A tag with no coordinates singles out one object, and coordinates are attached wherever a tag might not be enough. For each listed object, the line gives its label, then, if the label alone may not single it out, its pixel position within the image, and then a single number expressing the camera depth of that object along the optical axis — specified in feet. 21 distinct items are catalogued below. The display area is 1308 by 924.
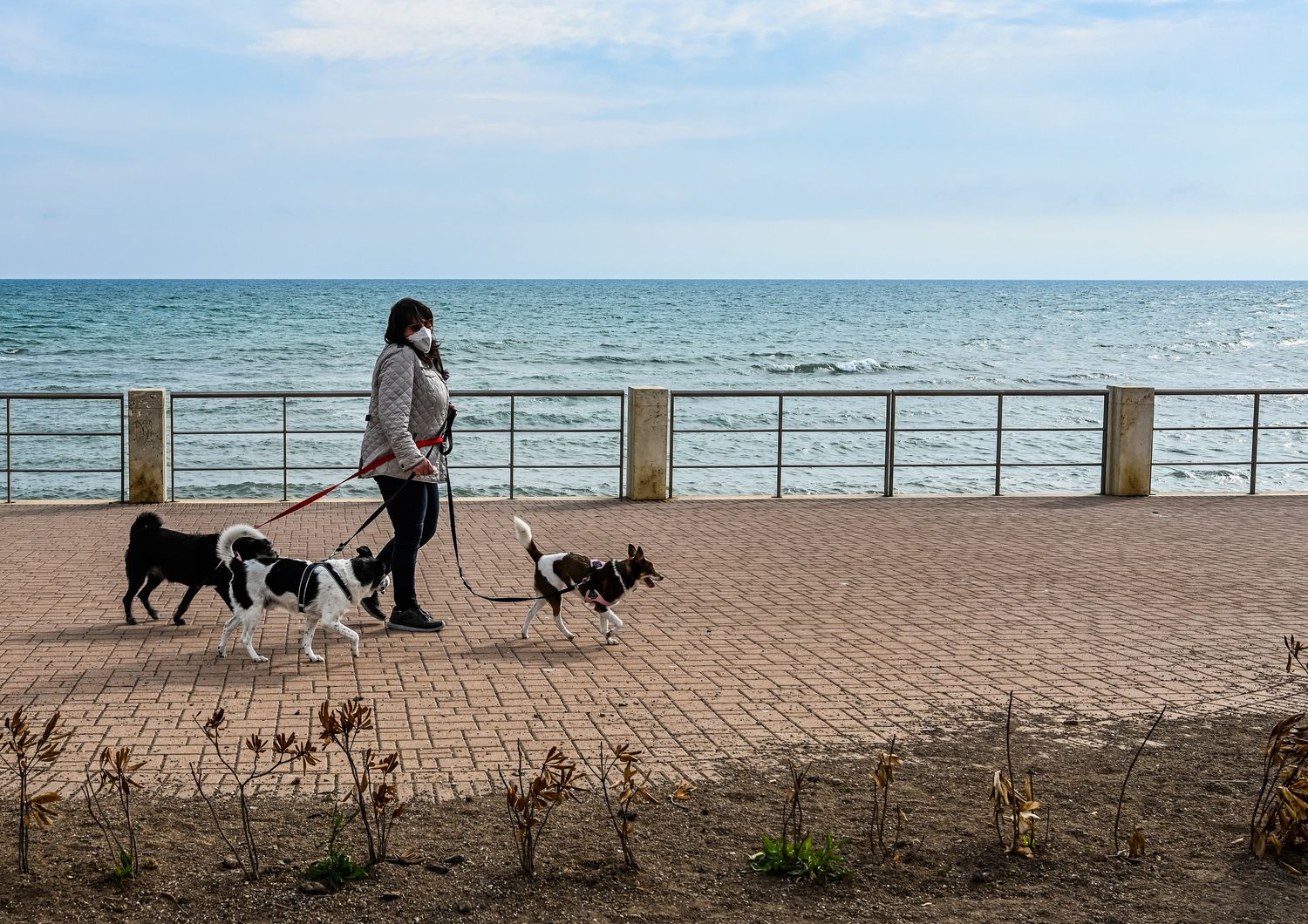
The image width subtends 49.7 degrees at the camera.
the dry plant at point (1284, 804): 15.43
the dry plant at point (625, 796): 15.31
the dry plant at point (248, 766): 15.08
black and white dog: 25.55
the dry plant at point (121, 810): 14.87
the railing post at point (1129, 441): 50.21
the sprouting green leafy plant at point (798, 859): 15.20
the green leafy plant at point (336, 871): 14.83
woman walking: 27.27
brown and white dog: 27.09
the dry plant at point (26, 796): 14.51
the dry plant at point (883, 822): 15.52
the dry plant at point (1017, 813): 15.42
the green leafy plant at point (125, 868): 14.84
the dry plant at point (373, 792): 15.10
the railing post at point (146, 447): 45.70
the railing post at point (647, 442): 47.93
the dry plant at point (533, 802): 14.89
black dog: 27.45
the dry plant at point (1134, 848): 15.61
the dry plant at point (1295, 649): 16.75
